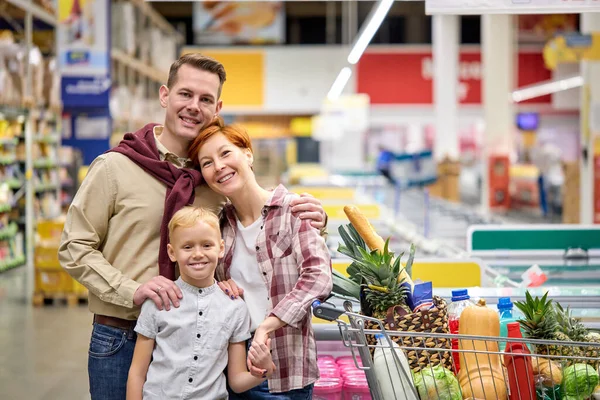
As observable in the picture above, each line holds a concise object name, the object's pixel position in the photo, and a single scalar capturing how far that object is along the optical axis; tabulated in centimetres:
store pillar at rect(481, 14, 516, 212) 1767
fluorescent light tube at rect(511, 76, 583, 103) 2375
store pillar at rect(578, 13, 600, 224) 1188
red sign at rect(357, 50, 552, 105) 2580
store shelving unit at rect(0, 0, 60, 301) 1137
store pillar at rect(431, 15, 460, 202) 2095
